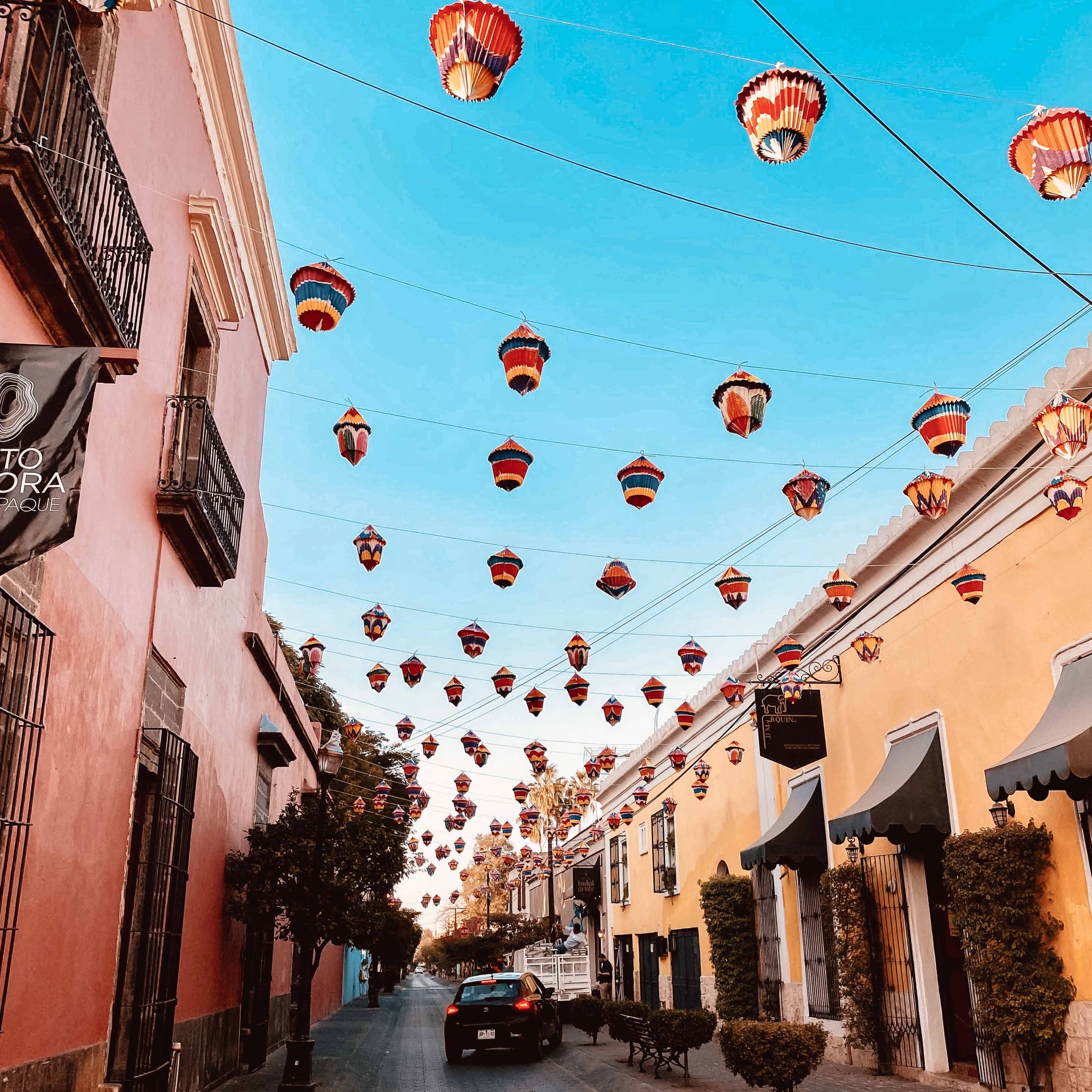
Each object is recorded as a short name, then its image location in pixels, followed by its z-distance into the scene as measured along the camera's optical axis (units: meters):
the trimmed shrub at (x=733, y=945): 17.47
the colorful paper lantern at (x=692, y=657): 14.84
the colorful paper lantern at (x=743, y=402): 8.78
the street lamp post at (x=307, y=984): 10.86
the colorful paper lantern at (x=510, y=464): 10.19
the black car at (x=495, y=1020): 16.14
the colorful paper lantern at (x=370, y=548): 12.45
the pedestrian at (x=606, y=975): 26.31
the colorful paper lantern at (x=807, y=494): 10.02
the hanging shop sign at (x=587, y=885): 35.44
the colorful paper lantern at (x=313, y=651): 19.20
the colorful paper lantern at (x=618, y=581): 12.24
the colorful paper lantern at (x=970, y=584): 10.86
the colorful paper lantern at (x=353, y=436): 10.15
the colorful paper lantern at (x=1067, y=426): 8.68
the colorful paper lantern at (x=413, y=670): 15.51
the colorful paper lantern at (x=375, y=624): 14.36
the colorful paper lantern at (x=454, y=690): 16.11
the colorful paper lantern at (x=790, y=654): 15.17
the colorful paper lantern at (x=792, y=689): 15.25
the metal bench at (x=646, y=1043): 12.77
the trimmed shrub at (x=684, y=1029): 12.20
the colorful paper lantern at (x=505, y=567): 12.27
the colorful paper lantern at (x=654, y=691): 15.96
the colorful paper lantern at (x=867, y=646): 13.36
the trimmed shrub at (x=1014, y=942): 9.38
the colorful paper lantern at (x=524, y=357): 8.77
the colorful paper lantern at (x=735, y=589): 12.55
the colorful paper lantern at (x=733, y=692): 17.11
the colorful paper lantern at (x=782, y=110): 6.17
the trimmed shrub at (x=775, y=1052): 9.20
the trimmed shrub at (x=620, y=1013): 14.55
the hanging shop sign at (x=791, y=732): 15.24
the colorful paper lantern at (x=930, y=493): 10.21
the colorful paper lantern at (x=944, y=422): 8.70
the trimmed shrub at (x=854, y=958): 12.77
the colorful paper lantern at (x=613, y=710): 17.42
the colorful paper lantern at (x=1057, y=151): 6.12
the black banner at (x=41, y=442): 4.01
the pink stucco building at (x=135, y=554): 5.42
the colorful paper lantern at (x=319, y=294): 8.00
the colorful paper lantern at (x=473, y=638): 13.84
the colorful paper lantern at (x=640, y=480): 10.29
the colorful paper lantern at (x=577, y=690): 15.88
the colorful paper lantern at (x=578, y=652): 14.89
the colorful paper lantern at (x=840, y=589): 13.21
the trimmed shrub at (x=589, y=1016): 18.36
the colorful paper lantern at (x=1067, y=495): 9.23
